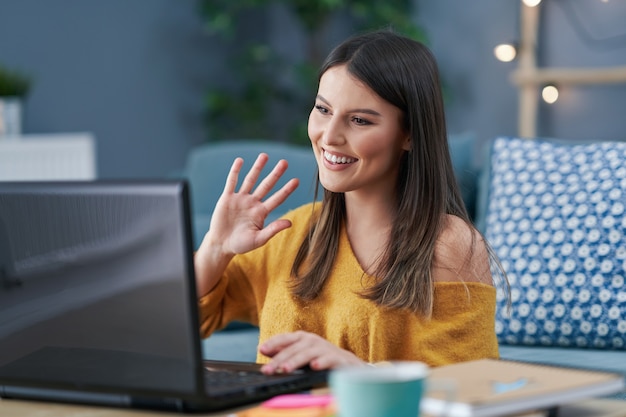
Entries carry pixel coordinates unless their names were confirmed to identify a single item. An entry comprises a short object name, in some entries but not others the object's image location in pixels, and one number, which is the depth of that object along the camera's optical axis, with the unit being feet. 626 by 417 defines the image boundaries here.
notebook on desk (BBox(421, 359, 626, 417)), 2.87
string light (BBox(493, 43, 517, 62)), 10.62
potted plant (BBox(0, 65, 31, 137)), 11.95
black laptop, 3.07
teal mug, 2.71
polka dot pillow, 6.74
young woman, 4.37
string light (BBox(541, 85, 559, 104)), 11.05
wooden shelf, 10.91
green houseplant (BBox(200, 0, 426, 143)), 13.58
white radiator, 11.78
